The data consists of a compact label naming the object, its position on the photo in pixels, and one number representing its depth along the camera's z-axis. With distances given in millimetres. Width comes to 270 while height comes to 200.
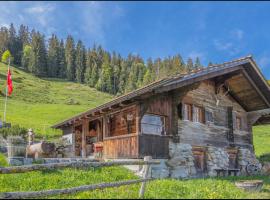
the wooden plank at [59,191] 5114
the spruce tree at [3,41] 85021
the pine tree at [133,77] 74523
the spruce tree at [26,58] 77413
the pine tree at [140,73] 77704
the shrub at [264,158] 18604
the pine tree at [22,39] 85279
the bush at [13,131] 19992
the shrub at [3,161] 9638
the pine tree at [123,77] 74128
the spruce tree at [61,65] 78855
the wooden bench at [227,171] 13408
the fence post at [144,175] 6020
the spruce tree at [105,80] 71260
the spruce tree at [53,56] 77213
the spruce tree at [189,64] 85312
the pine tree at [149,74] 77438
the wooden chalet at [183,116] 11308
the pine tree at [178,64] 81371
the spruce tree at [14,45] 85029
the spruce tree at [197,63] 89070
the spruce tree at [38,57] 74295
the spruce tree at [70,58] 77330
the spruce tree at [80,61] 77005
